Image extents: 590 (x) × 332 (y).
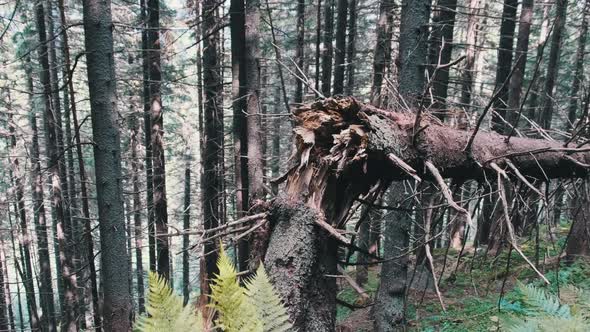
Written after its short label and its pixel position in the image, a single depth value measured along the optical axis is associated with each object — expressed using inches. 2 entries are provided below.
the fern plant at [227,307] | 47.9
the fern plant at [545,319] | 89.4
